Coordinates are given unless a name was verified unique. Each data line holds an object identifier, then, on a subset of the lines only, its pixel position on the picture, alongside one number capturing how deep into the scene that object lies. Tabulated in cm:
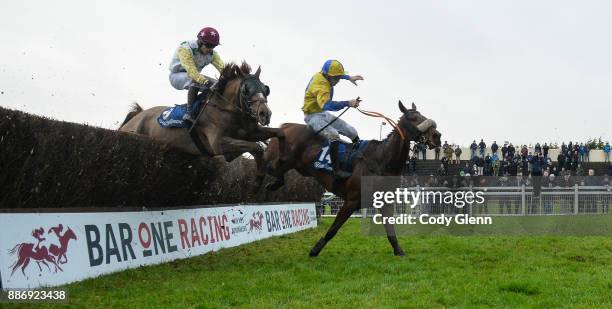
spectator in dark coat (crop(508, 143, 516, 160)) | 3047
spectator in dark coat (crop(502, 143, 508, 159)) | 3152
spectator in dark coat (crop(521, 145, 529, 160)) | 2825
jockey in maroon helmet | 978
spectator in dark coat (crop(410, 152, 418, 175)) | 2979
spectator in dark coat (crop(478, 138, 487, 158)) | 3465
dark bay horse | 996
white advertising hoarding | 642
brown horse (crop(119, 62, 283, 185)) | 952
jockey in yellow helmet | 1004
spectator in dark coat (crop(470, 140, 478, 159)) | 3484
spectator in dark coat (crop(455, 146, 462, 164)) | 3192
